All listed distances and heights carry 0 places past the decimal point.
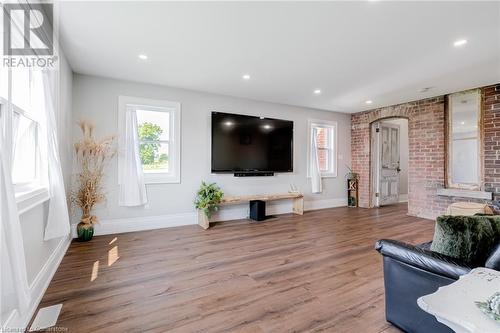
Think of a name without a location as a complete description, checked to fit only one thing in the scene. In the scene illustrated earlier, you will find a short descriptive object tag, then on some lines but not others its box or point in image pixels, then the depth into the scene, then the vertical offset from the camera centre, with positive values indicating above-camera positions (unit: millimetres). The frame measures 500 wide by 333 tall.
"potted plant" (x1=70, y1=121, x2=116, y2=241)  3445 -170
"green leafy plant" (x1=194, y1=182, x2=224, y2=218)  4180 -559
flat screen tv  4652 +481
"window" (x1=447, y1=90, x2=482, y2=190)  4273 +475
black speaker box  4777 -864
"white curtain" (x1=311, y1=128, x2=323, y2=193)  5816 -83
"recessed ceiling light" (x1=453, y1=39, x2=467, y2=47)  2602 +1365
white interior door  6375 +64
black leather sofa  1372 -715
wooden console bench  4277 -655
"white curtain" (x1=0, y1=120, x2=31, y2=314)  1298 -359
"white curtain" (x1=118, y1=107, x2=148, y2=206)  3895 +6
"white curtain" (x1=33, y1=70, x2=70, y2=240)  2195 +74
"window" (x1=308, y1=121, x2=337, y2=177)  6180 +507
